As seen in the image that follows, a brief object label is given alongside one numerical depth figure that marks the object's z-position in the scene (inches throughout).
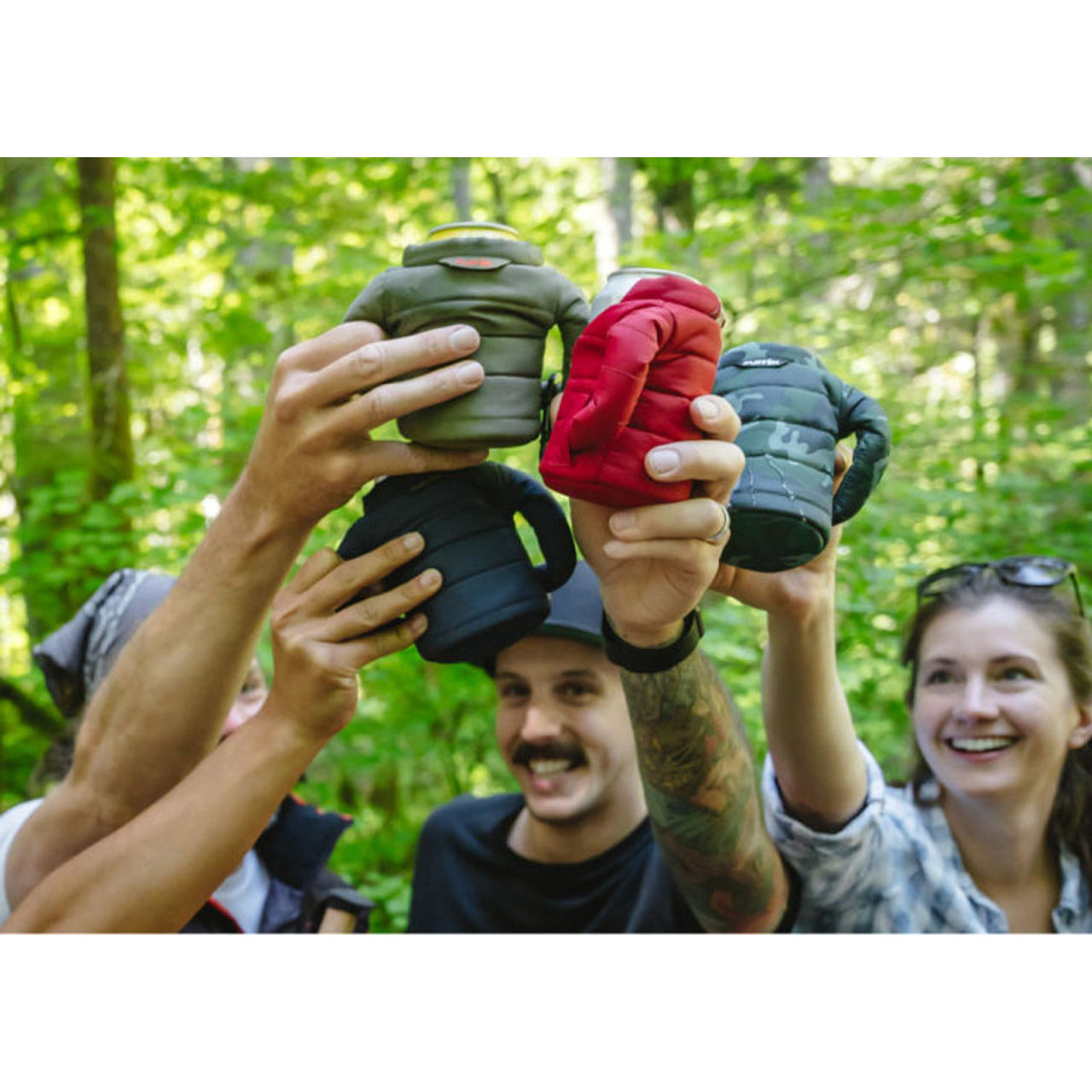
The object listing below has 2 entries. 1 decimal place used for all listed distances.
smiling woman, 69.1
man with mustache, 46.2
